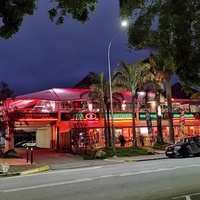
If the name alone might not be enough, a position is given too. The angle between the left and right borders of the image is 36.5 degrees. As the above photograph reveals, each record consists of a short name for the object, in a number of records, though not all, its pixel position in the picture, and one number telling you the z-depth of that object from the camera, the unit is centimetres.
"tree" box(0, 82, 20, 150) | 2544
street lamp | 2466
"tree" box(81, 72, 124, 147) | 2989
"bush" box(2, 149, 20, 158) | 2720
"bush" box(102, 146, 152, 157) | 2624
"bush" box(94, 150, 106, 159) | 2459
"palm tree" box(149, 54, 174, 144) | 3122
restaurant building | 3347
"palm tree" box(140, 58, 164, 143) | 3083
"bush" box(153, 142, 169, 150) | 3101
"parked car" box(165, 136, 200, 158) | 2208
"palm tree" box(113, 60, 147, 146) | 2955
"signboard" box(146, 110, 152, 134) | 2876
